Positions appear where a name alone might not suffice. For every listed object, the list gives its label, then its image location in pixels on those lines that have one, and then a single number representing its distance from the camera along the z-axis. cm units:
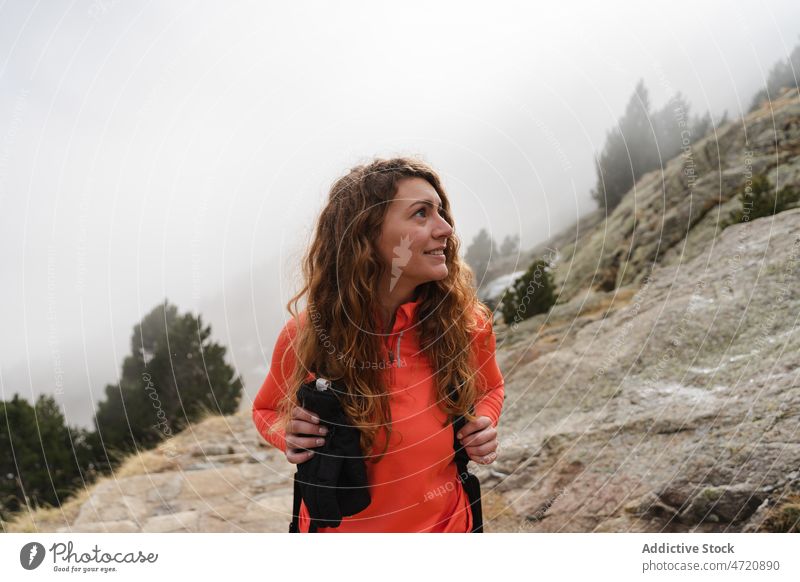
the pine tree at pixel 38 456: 471
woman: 165
